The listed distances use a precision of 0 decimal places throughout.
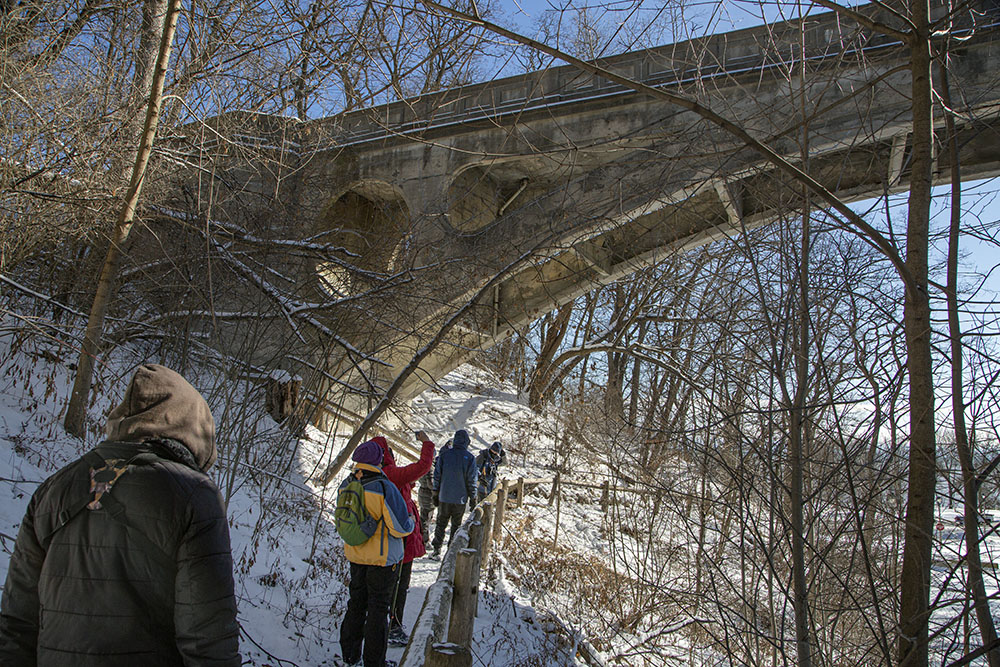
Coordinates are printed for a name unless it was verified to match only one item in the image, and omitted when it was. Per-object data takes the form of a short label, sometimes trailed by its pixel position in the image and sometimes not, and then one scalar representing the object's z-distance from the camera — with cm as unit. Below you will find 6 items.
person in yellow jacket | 418
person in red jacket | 483
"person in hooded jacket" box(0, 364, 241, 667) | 180
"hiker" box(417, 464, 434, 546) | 888
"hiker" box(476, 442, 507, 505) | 1026
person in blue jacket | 821
